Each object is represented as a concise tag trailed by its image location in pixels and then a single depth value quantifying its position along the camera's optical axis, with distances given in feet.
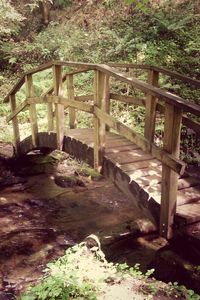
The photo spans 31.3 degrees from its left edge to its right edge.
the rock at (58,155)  32.85
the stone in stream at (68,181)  28.68
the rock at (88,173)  30.12
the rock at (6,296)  15.16
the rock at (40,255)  18.25
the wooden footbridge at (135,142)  13.83
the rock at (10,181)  28.62
